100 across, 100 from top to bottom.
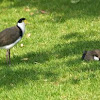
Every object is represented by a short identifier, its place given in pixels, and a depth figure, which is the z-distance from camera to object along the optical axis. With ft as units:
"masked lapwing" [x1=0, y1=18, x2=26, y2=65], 54.64
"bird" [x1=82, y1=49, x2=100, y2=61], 54.29
